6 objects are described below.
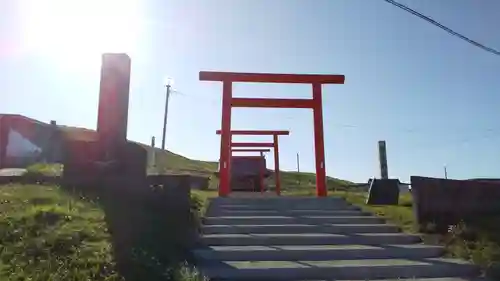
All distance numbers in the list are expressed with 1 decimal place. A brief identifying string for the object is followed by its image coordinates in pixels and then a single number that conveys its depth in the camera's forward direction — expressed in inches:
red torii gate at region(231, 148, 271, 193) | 758.5
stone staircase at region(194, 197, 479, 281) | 218.5
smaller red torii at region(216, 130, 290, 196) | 639.8
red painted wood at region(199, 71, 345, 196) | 454.6
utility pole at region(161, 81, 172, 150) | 1285.7
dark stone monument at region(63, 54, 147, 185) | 287.7
